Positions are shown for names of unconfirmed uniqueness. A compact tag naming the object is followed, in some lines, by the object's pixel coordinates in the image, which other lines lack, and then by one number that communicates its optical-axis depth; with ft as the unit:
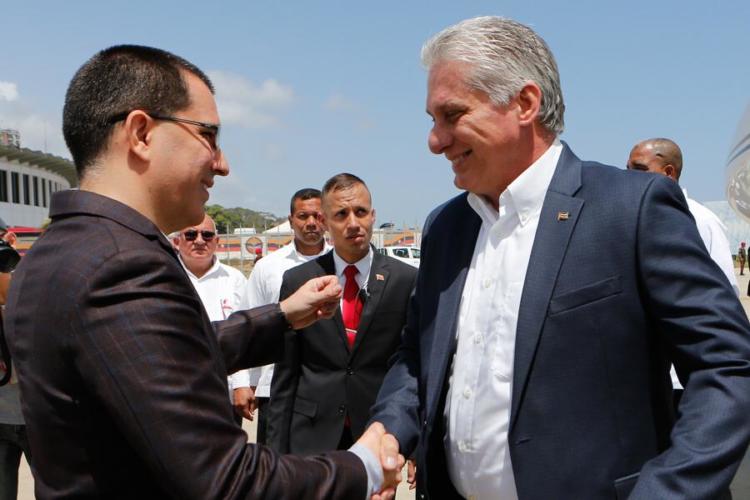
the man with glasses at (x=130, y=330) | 4.81
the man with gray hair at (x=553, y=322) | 5.75
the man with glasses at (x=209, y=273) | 18.47
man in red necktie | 13.43
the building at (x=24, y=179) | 167.94
